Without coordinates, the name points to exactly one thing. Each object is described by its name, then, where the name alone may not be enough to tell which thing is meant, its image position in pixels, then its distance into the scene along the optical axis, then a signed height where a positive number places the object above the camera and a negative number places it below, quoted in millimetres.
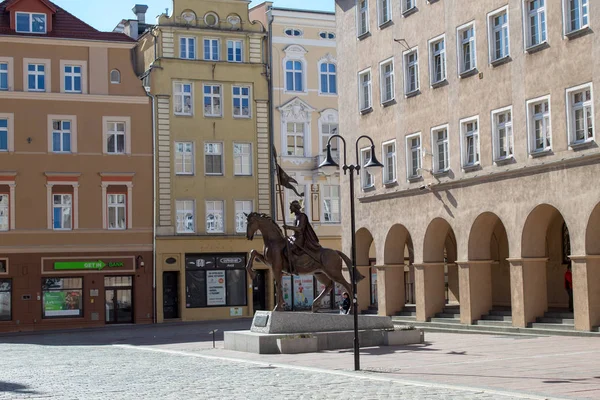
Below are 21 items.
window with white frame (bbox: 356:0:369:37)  43188 +10486
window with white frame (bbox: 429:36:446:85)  38000 +7702
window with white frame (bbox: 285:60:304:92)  58000 +10972
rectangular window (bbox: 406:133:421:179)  39594 +4346
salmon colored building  50344 +5065
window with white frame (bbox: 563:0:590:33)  30312 +7355
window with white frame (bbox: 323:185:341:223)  58312 +3789
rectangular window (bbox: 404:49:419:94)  39844 +7604
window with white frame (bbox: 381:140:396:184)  41406 +4325
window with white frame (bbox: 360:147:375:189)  42906 +3981
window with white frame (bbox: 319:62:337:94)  59094 +10934
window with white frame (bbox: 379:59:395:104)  41500 +7557
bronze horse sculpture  28453 +389
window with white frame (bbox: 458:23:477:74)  36250 +7703
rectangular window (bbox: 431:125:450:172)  37812 +4415
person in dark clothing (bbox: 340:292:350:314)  39553 -1265
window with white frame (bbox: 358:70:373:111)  43219 +7551
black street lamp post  21469 +481
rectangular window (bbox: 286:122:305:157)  57828 +7447
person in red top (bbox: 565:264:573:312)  34844 -665
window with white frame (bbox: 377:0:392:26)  41781 +10390
